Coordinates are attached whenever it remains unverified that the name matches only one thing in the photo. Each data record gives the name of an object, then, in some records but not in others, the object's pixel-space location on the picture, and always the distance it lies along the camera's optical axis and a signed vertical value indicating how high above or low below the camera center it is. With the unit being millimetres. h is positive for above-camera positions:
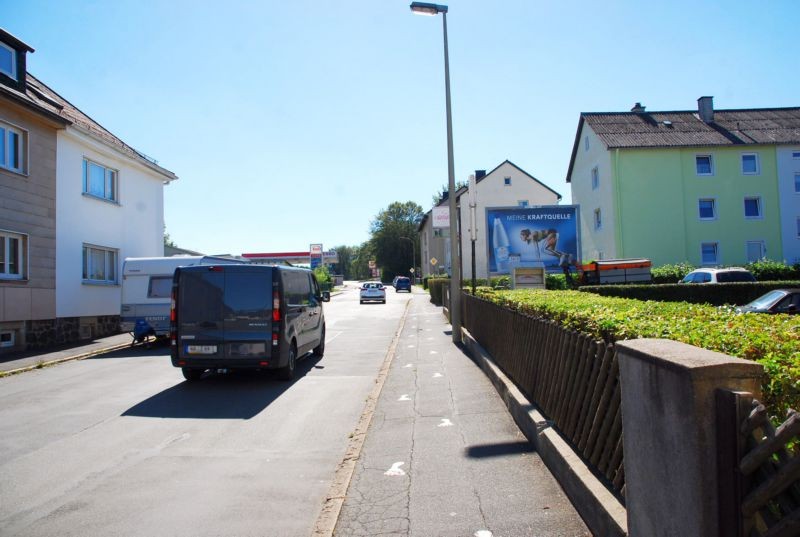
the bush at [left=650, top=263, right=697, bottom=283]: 29250 +425
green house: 35312 +5286
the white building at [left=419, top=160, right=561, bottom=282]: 54531 +8928
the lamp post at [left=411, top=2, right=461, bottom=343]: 15453 +658
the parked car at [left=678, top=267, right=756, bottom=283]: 23500 +188
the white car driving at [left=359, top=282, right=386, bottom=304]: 42375 -374
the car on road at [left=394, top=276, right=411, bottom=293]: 66625 +410
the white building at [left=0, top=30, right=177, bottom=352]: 15648 +2525
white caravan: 16391 +31
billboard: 32406 +2675
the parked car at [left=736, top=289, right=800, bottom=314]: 12797 -527
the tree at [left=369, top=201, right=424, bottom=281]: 110562 +8673
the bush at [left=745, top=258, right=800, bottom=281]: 29156 +351
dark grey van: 9727 -450
